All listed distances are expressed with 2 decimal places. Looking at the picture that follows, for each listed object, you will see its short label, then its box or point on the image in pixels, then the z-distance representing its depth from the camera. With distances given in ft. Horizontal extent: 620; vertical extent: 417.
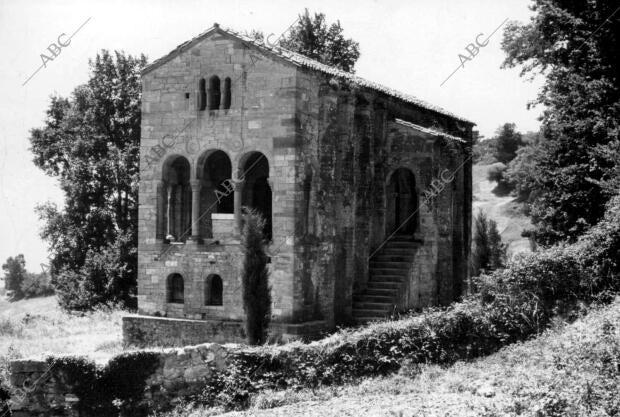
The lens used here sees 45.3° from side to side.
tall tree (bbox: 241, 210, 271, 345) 68.33
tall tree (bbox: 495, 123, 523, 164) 226.17
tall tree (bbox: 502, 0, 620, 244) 73.97
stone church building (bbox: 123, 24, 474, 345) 73.92
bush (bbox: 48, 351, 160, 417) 49.03
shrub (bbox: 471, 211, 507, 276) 127.54
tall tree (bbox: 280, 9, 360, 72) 140.67
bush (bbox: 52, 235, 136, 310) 123.24
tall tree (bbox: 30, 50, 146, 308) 124.16
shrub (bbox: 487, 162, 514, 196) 216.70
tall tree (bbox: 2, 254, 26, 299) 211.41
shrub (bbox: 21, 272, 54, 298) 188.03
